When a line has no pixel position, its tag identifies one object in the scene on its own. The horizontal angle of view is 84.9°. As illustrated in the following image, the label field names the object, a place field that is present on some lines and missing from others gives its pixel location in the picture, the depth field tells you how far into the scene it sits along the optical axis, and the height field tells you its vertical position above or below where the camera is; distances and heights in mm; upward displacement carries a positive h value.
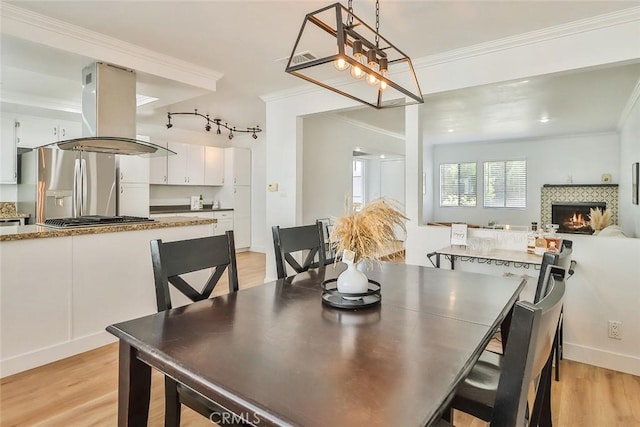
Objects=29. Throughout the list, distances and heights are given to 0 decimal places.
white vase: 1532 -300
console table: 2582 -322
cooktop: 2793 -80
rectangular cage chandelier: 1487 +1318
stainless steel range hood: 3033 +919
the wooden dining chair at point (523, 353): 724 -303
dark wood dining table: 794 -415
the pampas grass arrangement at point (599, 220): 3818 -53
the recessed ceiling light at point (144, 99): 4207 +1385
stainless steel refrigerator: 4379 +373
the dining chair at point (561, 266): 1354 -369
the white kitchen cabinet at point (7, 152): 4609 +788
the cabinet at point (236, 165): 7160 +984
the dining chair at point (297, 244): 2186 -203
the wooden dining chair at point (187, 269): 1312 -272
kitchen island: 2312 -560
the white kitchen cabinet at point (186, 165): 6375 +893
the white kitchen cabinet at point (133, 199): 5492 +208
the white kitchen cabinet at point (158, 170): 6043 +747
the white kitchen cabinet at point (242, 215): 7203 -45
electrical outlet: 2561 -838
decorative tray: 1456 -371
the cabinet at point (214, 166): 6914 +949
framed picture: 4211 +430
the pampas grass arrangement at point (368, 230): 1489 -70
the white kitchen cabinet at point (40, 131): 4747 +1149
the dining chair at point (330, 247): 1736 -185
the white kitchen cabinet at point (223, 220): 6841 -156
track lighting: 5511 +1563
